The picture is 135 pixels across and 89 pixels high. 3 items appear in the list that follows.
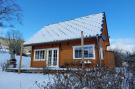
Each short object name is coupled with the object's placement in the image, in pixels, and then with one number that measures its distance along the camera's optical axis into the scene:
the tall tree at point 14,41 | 25.81
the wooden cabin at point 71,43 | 8.15
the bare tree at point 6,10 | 10.98
